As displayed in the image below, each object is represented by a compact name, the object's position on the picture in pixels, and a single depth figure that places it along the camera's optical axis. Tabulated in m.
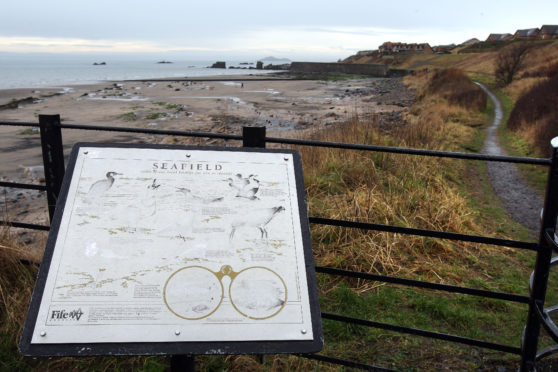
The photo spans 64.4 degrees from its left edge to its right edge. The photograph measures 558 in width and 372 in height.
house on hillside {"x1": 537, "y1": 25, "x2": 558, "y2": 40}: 102.94
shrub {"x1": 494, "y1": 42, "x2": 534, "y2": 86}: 40.00
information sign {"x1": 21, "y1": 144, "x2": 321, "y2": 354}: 1.96
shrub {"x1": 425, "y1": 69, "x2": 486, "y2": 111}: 24.84
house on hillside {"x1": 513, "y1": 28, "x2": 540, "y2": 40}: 111.98
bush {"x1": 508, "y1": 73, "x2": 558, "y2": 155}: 14.18
